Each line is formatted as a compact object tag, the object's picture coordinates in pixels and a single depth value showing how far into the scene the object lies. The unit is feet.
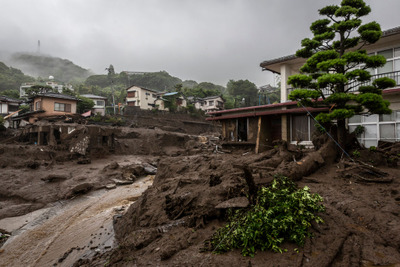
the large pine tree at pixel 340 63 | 29.40
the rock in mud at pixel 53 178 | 56.65
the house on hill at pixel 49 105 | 105.76
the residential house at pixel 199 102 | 174.46
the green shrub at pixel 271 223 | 14.79
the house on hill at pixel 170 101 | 149.21
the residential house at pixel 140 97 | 153.28
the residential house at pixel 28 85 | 191.15
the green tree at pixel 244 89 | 206.59
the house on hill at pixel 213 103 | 170.71
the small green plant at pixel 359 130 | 43.47
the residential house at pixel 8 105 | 121.90
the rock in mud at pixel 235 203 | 18.74
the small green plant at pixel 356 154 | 31.48
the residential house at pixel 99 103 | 153.10
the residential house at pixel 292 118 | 41.06
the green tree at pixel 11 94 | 150.71
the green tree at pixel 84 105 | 128.51
